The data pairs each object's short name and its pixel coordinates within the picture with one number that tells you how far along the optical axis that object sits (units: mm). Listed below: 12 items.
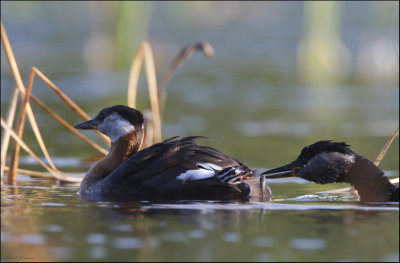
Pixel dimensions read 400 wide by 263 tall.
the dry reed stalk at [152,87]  20328
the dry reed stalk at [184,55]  19250
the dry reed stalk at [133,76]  19959
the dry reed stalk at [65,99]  17612
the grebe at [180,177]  14469
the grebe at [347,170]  15102
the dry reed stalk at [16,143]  17547
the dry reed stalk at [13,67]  17406
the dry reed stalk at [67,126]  18281
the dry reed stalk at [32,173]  17878
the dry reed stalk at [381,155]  16409
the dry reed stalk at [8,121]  17641
